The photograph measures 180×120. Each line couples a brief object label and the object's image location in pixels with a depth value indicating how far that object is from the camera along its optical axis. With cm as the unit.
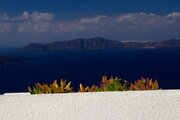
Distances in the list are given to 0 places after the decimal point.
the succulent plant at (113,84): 335
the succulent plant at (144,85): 339
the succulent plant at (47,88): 322
